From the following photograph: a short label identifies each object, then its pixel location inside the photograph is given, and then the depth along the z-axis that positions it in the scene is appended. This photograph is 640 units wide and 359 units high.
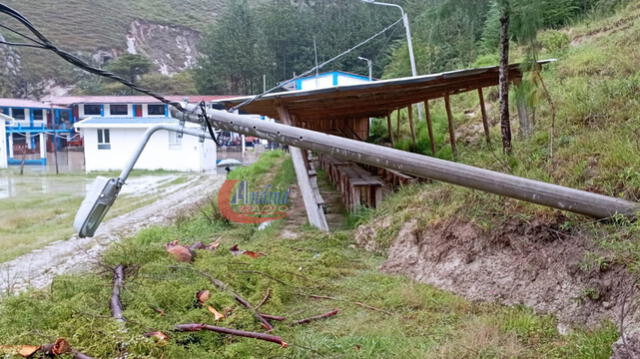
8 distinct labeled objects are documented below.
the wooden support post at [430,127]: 10.47
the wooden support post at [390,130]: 15.17
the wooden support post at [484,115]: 8.85
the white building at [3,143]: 35.84
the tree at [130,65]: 62.69
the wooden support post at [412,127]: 12.02
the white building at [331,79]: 30.75
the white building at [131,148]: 31.55
